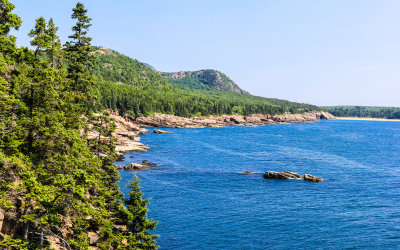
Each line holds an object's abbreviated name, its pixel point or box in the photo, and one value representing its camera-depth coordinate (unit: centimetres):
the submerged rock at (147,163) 8881
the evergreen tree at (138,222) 3262
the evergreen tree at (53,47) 3753
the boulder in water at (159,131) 17462
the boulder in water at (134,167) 8145
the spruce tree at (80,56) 4519
